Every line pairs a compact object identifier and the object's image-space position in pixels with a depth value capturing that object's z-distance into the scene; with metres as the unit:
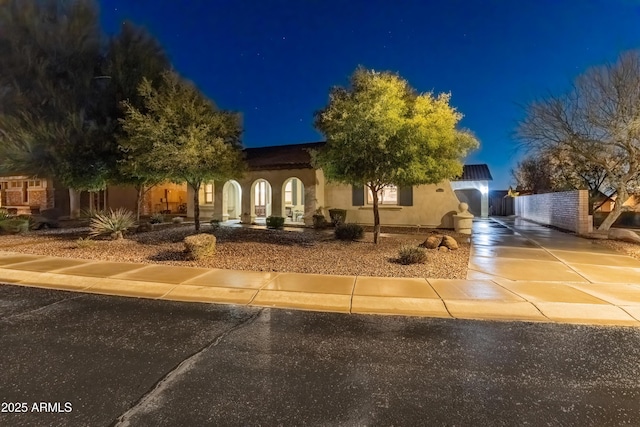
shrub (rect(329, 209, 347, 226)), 17.39
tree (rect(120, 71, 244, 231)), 11.52
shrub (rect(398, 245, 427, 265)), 8.80
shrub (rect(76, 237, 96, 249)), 10.95
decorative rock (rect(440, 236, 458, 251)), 11.12
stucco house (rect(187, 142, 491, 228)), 17.67
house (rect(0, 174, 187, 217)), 22.16
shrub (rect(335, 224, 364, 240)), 12.63
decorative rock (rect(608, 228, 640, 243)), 13.47
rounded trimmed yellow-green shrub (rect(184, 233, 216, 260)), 9.27
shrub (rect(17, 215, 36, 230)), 16.11
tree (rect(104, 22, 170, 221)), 14.10
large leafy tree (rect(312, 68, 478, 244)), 9.82
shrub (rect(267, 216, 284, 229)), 16.83
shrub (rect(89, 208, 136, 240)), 12.55
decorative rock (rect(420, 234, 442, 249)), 11.08
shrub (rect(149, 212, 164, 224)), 18.33
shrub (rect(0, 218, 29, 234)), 14.86
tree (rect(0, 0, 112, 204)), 13.70
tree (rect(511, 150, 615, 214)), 18.91
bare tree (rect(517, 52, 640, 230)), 13.46
